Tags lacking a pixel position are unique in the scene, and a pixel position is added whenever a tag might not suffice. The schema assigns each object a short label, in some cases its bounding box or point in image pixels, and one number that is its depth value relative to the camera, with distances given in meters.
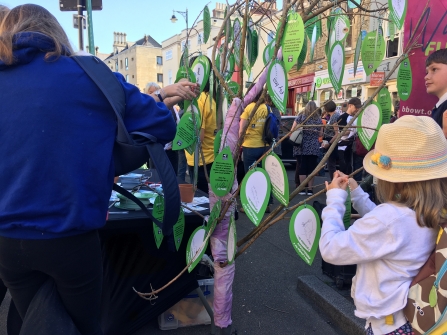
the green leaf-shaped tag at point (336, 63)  1.40
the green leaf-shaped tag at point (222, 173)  1.56
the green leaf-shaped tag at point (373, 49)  1.42
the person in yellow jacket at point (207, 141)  3.12
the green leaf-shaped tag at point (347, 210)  1.42
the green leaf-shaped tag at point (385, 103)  1.49
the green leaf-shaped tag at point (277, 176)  1.34
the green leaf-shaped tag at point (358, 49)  1.49
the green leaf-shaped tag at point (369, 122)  1.45
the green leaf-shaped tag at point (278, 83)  1.30
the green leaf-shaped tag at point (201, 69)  1.62
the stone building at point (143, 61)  43.84
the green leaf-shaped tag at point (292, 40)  1.28
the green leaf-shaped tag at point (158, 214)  1.73
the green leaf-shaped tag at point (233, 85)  1.91
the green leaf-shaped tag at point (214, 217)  1.69
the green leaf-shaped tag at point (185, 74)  1.67
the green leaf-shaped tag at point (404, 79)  1.50
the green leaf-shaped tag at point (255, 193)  1.36
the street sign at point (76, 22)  5.35
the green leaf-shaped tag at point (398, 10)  1.30
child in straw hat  1.22
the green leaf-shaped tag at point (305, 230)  1.38
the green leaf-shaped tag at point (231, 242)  1.55
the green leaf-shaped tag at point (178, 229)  1.77
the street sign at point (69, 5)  5.12
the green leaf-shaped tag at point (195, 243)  1.71
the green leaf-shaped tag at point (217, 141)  1.82
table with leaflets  2.05
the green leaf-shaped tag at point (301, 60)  1.66
